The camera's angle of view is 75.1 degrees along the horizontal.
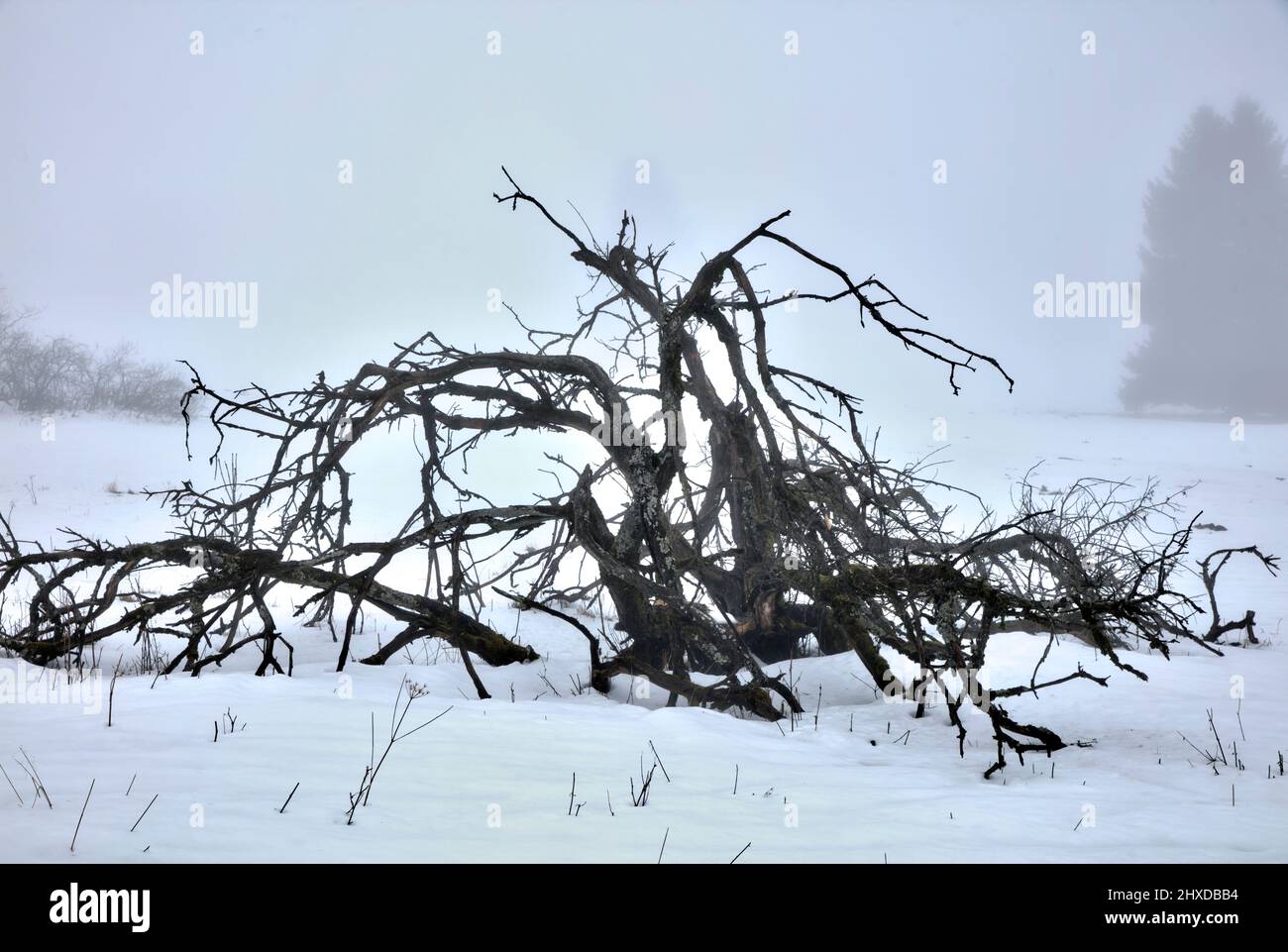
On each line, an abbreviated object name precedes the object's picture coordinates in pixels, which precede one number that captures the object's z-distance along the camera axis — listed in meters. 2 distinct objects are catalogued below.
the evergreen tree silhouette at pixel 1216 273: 38.69
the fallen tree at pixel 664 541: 5.14
